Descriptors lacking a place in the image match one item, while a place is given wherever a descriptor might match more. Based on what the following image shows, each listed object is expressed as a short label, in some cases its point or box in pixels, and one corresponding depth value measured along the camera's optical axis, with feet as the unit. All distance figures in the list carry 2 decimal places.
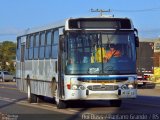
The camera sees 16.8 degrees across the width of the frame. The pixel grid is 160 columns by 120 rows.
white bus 62.59
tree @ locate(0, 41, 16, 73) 326.24
